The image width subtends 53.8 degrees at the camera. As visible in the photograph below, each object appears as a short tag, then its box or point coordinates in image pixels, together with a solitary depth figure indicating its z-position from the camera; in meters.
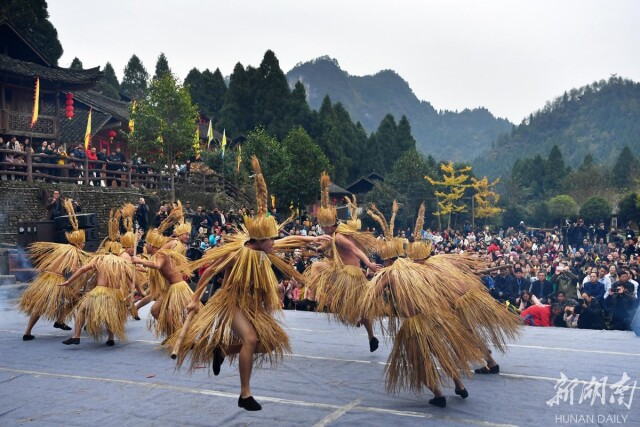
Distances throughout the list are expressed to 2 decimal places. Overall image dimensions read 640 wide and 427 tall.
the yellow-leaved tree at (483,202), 48.46
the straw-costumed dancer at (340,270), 7.68
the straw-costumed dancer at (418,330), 5.26
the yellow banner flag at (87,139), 23.25
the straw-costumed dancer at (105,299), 8.09
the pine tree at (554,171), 60.91
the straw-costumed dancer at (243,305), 5.17
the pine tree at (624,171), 56.12
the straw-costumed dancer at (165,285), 7.74
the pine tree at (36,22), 35.31
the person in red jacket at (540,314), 10.05
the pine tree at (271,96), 49.09
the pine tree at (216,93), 56.41
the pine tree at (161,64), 58.81
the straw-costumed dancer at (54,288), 8.74
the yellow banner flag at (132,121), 26.53
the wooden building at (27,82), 21.92
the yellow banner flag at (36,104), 21.33
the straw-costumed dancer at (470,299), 5.91
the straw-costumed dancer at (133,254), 8.83
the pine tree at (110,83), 51.16
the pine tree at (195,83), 56.12
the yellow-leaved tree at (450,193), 43.59
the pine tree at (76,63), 52.19
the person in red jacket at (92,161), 21.19
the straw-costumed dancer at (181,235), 8.48
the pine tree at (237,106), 50.47
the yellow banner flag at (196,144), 26.70
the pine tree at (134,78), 63.99
